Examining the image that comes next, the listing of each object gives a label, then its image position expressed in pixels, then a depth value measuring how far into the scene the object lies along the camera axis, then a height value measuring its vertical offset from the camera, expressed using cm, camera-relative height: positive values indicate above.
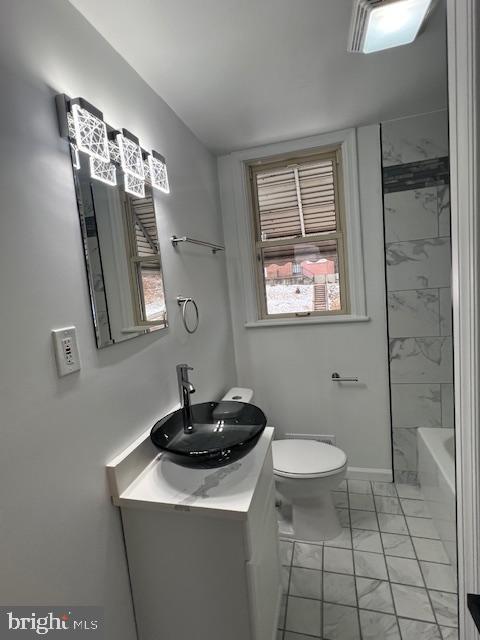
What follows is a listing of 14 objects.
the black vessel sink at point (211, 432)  117 -61
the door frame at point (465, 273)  67 -1
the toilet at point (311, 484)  176 -109
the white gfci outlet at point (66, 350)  93 -14
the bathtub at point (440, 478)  158 -110
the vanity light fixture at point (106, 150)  100 +54
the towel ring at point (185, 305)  168 -7
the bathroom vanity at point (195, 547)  105 -86
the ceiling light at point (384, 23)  110 +90
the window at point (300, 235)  229 +34
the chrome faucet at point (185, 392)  146 -45
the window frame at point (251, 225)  214 +43
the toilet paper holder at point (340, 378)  231 -71
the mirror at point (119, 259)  109 +15
